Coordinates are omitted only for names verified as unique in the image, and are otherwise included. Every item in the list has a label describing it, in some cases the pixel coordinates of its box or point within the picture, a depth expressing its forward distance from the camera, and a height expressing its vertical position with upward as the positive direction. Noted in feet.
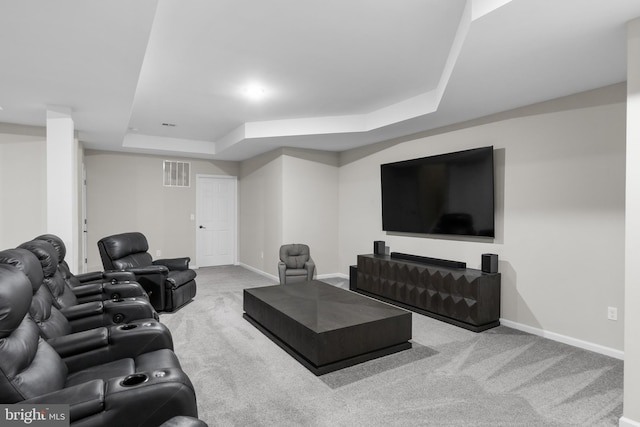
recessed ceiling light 13.25 +4.75
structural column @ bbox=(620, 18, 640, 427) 6.73 -0.43
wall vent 24.77 +2.70
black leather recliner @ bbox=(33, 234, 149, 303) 10.61 -2.49
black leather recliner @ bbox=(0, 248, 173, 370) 6.60 -2.58
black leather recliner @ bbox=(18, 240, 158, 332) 8.75 -2.54
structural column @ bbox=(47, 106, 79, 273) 13.05 +1.49
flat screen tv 14.05 +0.77
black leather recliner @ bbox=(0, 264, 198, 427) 4.65 -2.54
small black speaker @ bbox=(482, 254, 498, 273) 13.30 -1.98
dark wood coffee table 9.54 -3.45
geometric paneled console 12.81 -3.26
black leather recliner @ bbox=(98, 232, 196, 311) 14.52 -2.71
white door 25.98 -0.71
